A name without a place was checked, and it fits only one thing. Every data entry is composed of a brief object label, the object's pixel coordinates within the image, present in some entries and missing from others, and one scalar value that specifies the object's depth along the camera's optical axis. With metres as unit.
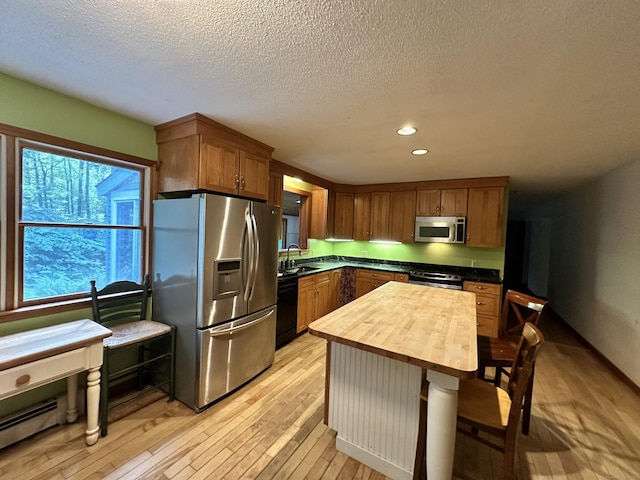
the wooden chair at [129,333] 1.97
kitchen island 1.32
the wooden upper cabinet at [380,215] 4.90
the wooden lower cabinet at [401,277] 4.41
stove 4.08
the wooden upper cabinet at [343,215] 5.20
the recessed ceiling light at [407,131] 2.31
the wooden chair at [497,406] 1.37
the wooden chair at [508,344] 2.01
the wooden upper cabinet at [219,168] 2.30
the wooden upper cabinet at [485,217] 4.02
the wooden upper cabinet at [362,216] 5.07
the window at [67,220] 1.87
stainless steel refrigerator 2.20
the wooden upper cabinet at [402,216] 4.67
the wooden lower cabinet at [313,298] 3.77
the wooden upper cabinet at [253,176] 2.67
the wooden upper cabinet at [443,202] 4.26
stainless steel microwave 4.23
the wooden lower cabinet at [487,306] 3.83
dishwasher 3.35
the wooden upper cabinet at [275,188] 3.51
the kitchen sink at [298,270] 3.81
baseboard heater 1.77
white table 1.49
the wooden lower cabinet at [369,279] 4.63
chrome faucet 4.25
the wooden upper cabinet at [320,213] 4.88
